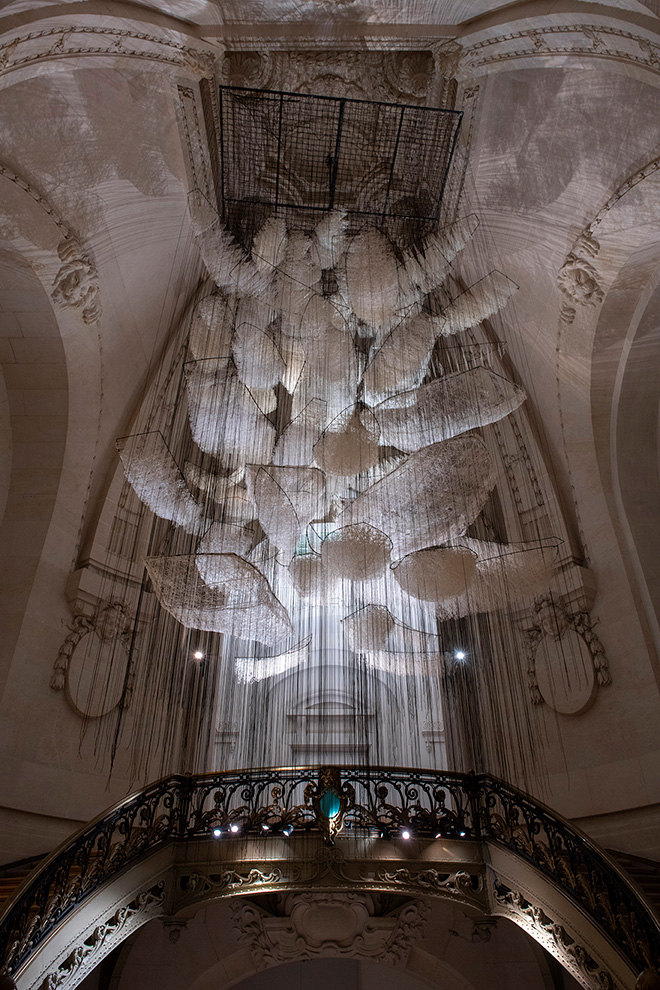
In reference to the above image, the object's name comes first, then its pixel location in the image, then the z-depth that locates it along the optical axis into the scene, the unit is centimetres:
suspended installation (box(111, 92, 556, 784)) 457
